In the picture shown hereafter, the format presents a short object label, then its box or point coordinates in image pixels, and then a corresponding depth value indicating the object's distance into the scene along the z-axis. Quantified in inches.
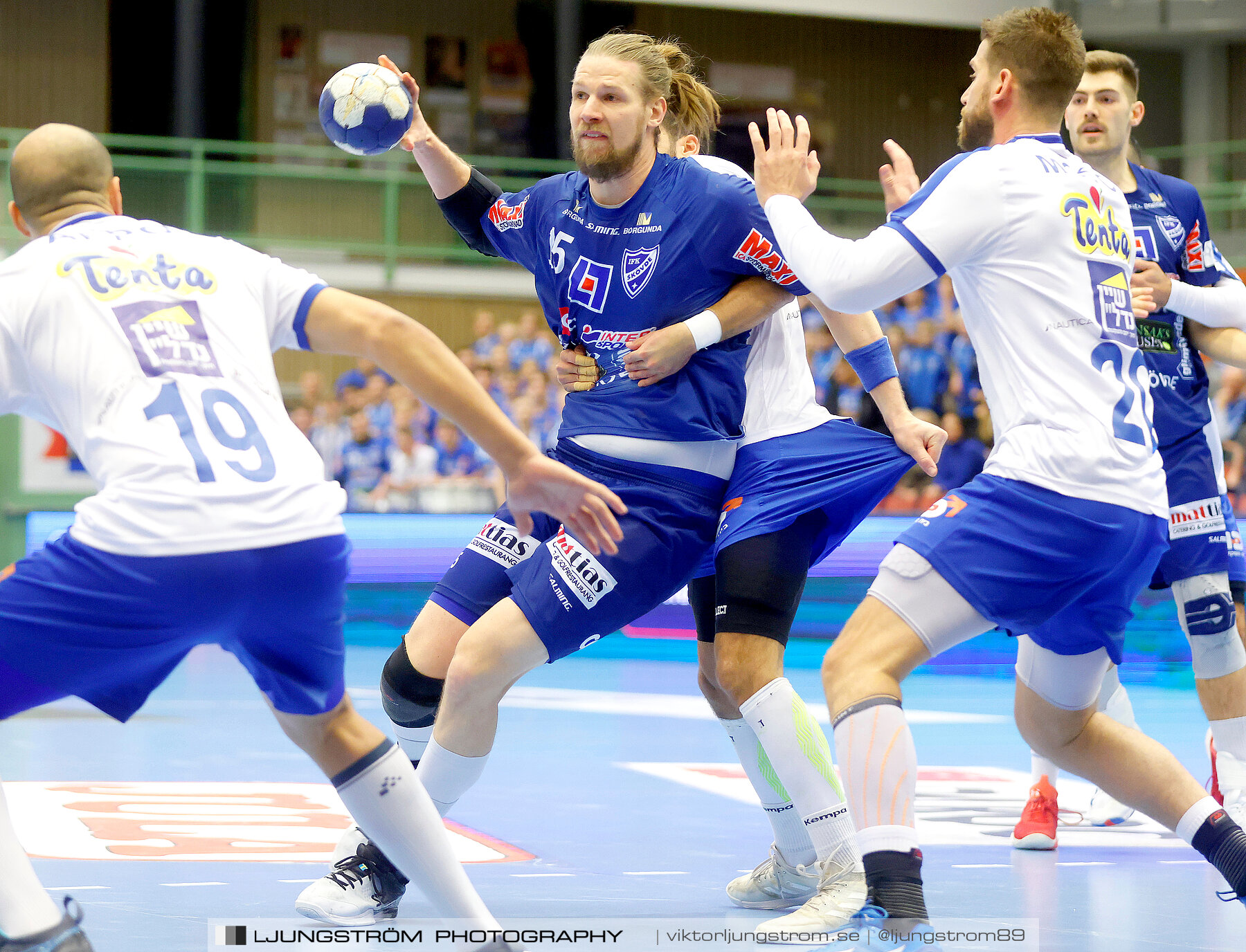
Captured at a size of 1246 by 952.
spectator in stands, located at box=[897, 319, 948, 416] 611.2
